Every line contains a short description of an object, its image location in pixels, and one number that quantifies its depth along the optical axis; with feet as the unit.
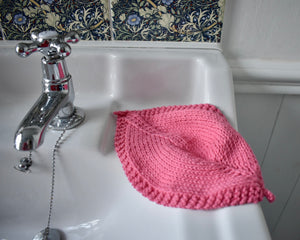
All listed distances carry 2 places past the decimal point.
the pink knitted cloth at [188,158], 0.87
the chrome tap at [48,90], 0.85
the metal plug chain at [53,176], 1.10
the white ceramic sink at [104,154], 0.89
